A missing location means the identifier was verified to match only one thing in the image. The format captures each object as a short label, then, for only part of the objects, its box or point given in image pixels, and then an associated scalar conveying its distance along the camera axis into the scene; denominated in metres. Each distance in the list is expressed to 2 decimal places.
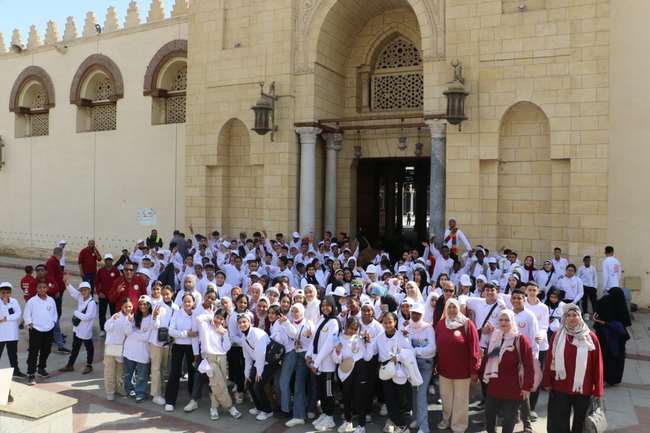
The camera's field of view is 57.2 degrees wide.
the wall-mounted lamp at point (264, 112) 13.52
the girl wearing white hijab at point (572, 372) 5.27
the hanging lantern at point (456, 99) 11.72
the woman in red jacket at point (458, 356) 6.00
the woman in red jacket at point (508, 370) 5.54
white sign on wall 17.25
